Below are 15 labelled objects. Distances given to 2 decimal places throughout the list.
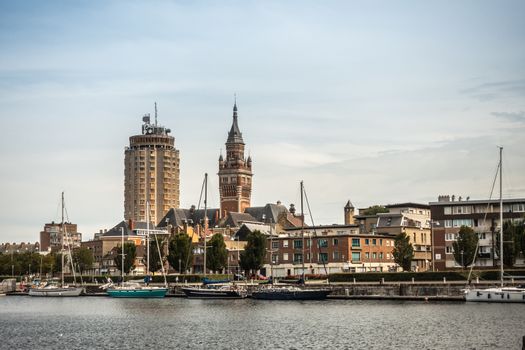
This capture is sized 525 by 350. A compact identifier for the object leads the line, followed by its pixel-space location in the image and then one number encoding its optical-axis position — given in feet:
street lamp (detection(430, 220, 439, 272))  492.13
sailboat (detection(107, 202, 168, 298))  459.32
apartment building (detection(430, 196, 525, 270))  475.72
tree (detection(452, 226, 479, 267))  456.86
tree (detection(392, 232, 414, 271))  485.97
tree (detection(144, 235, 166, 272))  571.28
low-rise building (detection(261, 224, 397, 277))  533.55
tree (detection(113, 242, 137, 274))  583.99
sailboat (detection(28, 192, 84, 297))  505.66
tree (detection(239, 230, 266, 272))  526.57
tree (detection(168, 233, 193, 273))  545.85
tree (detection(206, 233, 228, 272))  538.06
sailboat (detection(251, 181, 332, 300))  399.24
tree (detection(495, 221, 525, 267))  424.87
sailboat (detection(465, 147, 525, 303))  347.56
